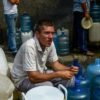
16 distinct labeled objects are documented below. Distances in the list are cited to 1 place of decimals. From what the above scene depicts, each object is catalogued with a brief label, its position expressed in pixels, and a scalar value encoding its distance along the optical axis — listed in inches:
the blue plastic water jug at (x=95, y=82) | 112.1
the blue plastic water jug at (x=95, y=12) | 211.0
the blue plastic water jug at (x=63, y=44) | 199.2
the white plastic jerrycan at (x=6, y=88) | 88.7
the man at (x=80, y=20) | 182.4
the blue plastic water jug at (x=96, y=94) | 95.8
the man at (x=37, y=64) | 100.8
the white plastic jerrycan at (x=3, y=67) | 109.3
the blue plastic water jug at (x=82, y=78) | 113.2
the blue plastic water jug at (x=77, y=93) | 93.3
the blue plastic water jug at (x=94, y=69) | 129.6
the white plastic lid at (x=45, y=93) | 78.5
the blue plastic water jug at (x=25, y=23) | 224.4
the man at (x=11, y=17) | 177.8
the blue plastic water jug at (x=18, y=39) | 220.7
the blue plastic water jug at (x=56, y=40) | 202.7
